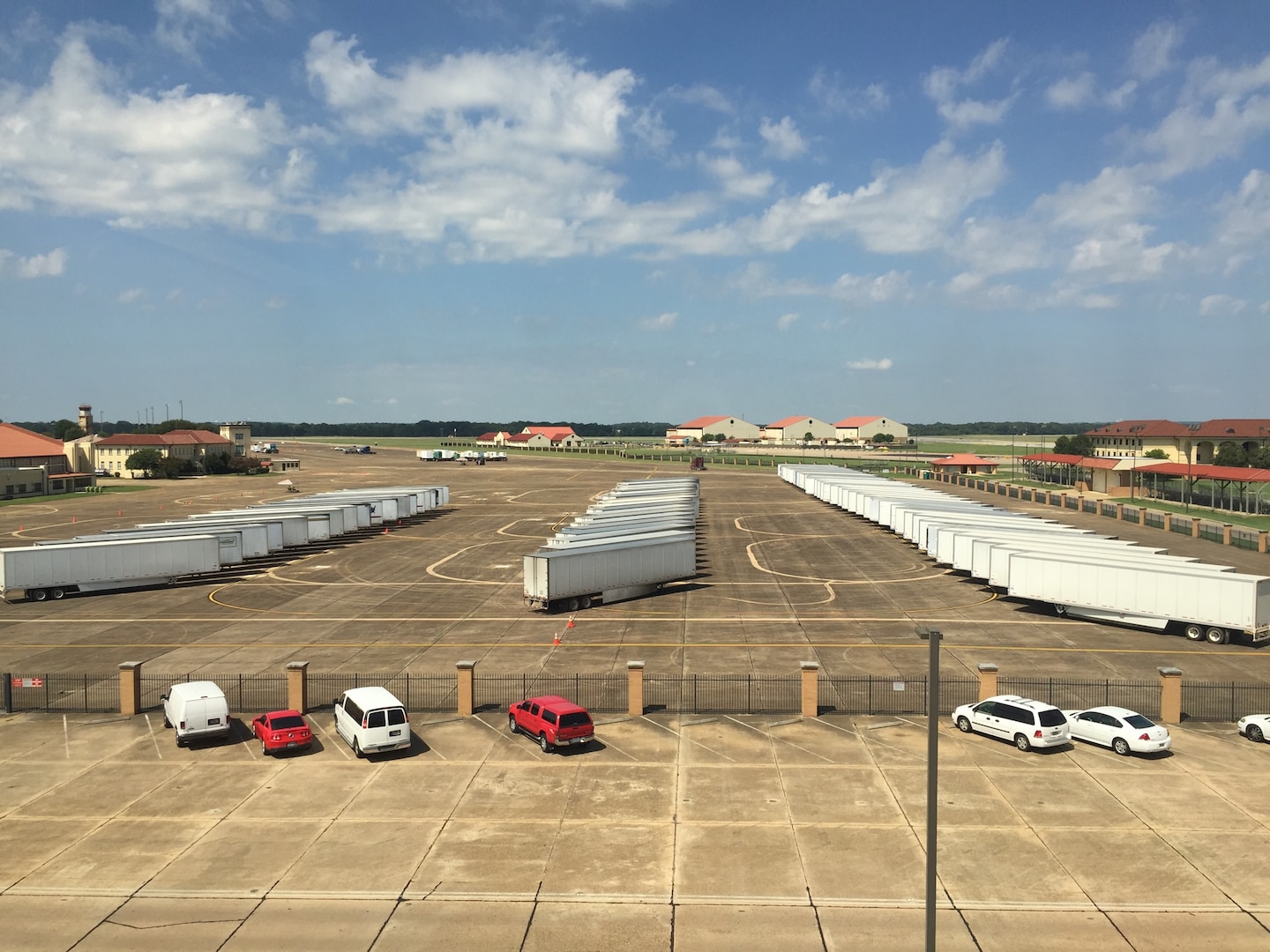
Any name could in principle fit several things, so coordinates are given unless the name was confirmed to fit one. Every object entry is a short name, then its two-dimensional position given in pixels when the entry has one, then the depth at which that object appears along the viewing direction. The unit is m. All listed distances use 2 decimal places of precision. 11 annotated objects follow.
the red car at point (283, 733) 27.94
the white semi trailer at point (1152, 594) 42.25
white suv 27.81
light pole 14.84
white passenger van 27.53
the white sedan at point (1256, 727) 28.77
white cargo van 28.50
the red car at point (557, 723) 27.81
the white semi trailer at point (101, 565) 54.00
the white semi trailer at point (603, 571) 49.81
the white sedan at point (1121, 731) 27.30
